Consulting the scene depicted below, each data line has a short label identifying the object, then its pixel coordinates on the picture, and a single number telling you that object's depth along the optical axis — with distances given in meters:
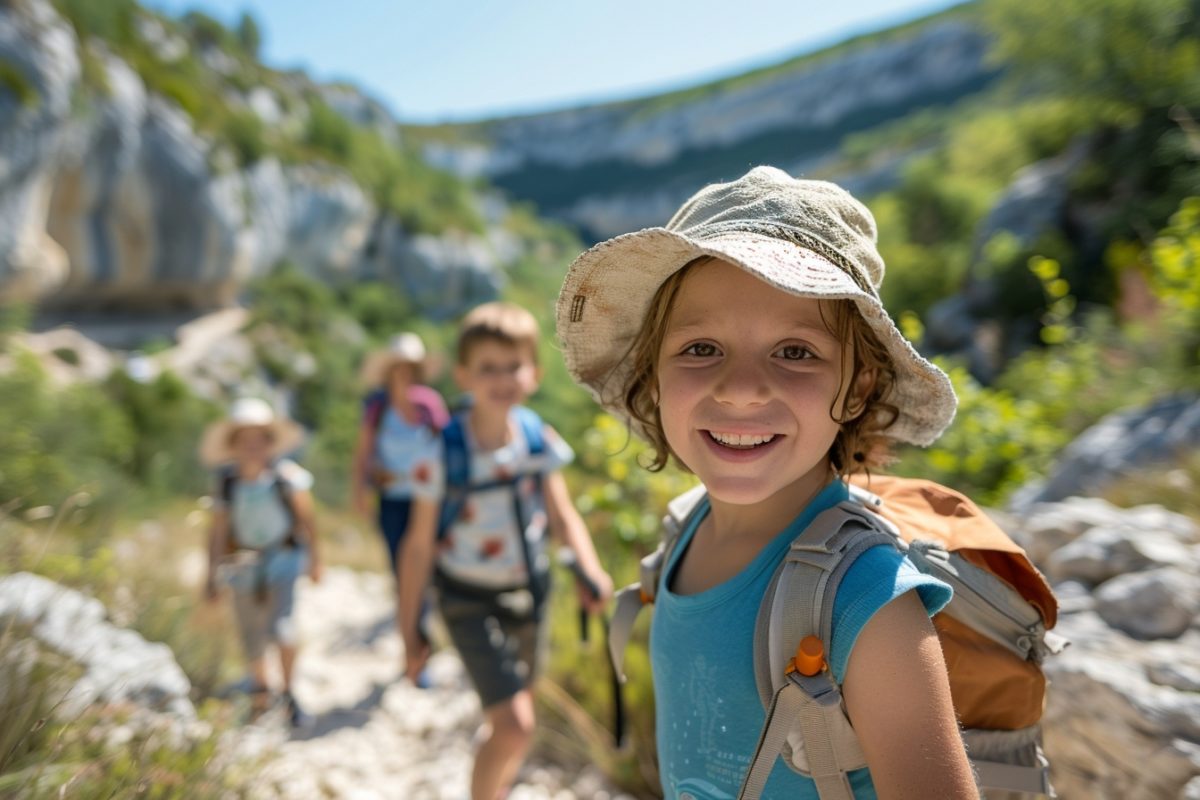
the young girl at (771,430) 0.69
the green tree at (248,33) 49.06
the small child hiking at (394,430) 3.24
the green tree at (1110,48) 10.65
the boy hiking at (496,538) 1.89
